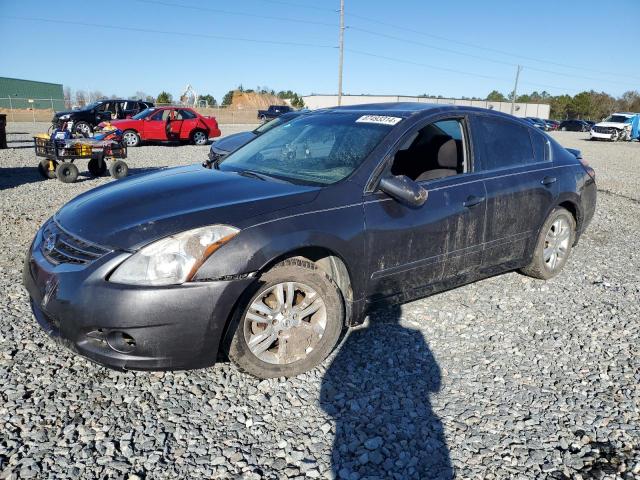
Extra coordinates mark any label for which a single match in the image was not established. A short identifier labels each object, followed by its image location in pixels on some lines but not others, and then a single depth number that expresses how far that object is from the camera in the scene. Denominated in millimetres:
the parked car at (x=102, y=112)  19689
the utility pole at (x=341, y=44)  38562
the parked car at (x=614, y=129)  34156
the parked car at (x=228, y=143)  9648
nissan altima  2539
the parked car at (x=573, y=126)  53516
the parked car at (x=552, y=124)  50881
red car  17781
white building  70025
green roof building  52969
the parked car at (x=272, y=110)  41519
